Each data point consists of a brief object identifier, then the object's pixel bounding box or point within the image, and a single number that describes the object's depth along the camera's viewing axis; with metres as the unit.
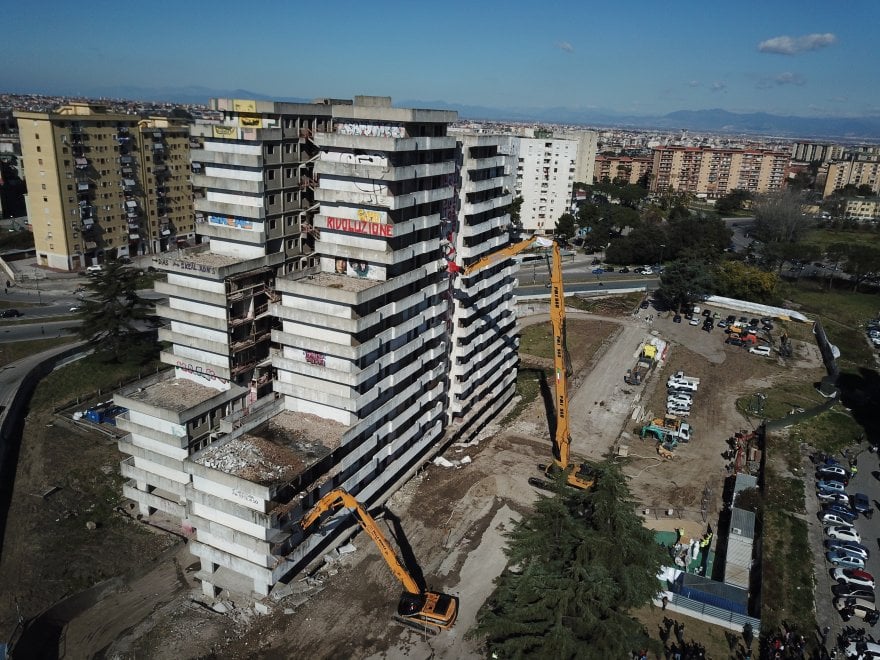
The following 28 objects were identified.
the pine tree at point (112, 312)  66.12
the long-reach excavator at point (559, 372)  48.75
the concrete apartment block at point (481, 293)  49.66
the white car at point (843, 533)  44.72
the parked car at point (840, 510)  47.12
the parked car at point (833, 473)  52.02
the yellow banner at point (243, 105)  42.12
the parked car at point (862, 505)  48.62
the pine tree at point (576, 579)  31.22
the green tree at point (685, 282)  91.31
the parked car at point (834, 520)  46.41
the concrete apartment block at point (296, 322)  37.22
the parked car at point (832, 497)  49.12
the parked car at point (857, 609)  37.72
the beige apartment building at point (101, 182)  93.81
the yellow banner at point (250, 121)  43.00
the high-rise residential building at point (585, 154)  189.12
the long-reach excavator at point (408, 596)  35.88
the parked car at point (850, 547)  42.81
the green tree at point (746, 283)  99.56
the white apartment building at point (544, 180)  139.62
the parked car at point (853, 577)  40.25
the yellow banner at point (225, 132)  42.59
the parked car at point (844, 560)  42.00
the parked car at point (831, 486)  50.50
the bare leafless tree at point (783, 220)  136.38
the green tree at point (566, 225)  136.38
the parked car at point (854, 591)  39.03
